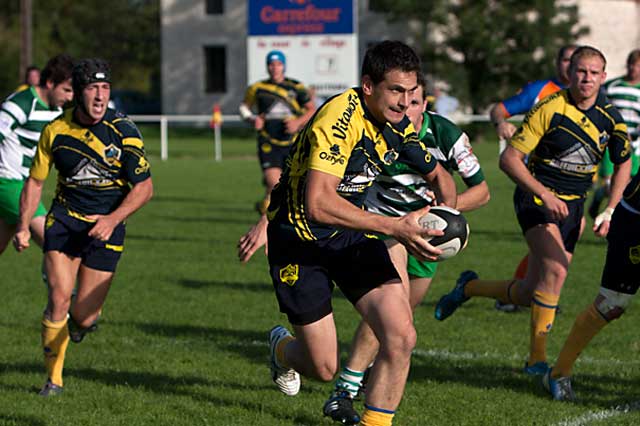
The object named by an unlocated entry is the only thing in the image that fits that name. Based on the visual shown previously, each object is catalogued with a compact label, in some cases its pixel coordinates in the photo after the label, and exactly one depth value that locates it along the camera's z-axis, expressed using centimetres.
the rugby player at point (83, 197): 1353
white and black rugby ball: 1001
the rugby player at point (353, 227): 1002
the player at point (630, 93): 2503
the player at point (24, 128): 1477
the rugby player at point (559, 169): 1425
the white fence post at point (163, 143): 6662
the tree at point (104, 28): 14300
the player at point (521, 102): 1687
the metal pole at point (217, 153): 6720
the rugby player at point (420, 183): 1263
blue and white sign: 6322
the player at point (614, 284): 1252
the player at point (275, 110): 3047
